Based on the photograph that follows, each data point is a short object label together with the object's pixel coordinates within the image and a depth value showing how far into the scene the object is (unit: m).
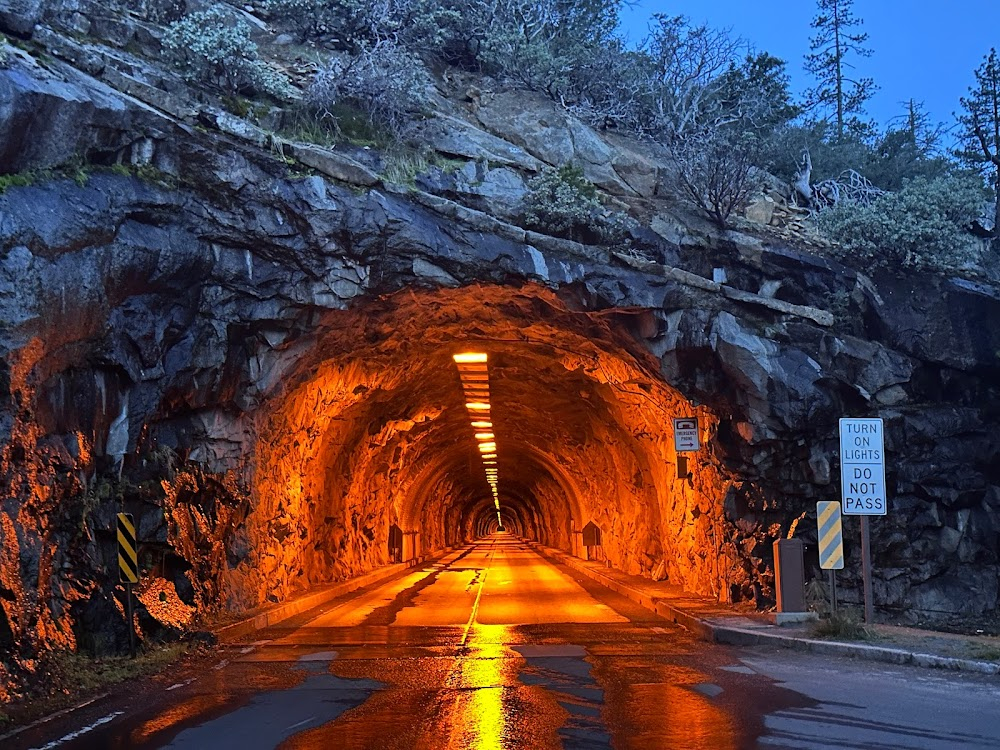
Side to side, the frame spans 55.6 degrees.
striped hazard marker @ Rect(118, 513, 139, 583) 12.74
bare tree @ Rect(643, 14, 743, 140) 23.64
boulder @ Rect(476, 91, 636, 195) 21.22
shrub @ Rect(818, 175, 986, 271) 19.56
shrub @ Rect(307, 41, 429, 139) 18.81
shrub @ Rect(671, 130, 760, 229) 19.78
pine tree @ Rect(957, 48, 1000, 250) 21.56
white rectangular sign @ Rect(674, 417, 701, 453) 20.64
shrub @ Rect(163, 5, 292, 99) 17.36
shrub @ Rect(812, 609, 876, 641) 12.90
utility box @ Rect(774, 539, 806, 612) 15.06
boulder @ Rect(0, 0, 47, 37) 13.93
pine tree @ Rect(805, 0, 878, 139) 36.84
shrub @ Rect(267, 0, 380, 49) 21.80
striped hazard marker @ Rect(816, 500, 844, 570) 14.62
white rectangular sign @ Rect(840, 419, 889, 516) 14.16
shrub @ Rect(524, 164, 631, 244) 18.86
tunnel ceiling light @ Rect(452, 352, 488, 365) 24.88
